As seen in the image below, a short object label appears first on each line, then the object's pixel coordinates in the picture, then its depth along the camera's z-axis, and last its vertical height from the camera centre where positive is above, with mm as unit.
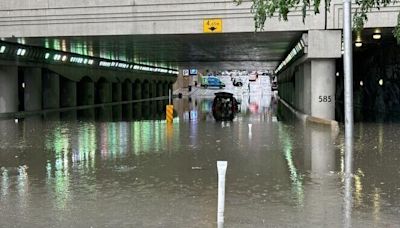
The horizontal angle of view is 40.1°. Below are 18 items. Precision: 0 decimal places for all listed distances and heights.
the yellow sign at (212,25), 25938 +3231
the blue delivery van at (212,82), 128875 +2664
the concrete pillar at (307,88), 30766 +200
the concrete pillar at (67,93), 48438 +281
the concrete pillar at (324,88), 26797 +152
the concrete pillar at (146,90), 74462 +632
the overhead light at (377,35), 26770 +2925
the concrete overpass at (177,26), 25672 +3297
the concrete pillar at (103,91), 57612 +454
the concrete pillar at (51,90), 44719 +531
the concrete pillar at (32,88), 41625 +662
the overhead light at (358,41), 30394 +2995
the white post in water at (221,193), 7080 -1328
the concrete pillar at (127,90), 65875 +595
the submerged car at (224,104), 40781 -810
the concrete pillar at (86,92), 53344 +353
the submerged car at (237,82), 144925 +2888
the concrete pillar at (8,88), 36469 +612
